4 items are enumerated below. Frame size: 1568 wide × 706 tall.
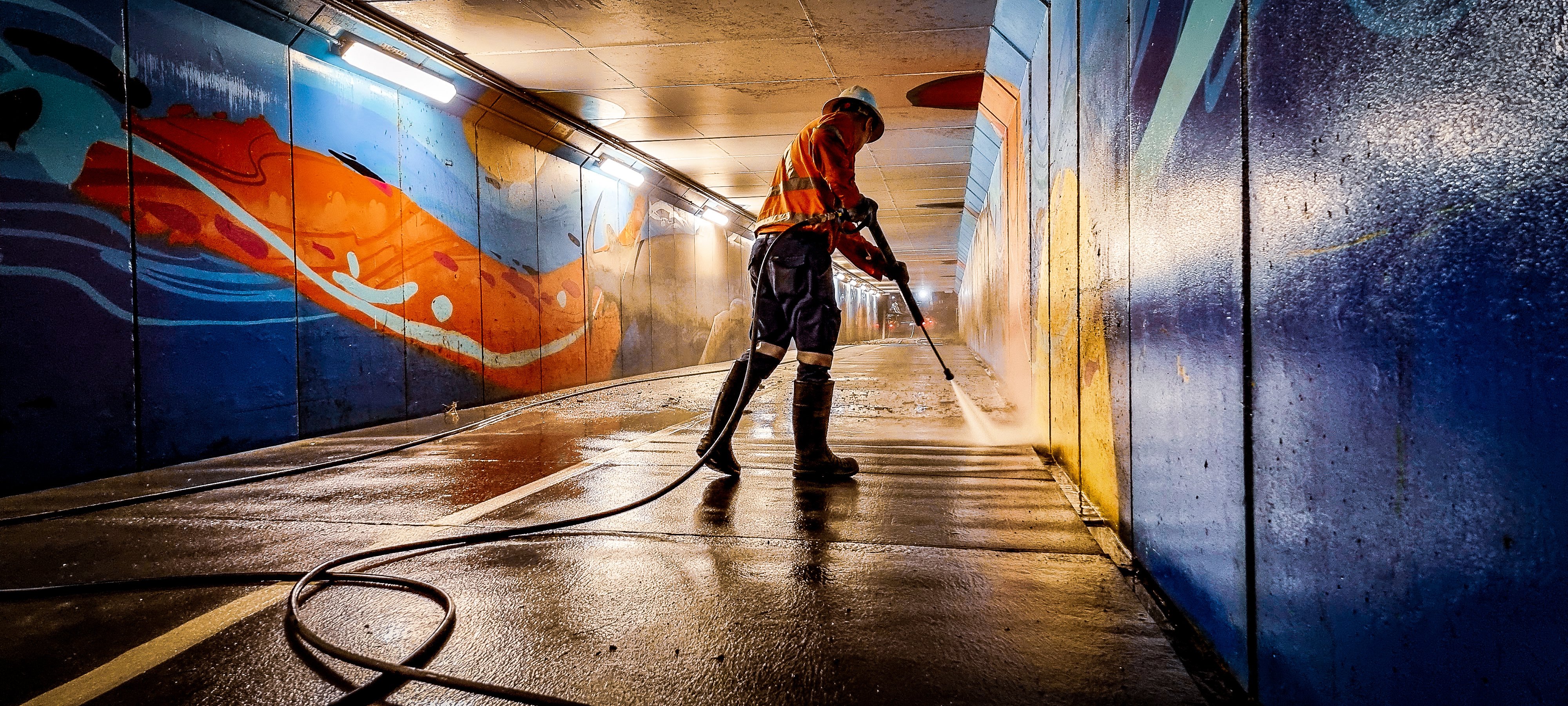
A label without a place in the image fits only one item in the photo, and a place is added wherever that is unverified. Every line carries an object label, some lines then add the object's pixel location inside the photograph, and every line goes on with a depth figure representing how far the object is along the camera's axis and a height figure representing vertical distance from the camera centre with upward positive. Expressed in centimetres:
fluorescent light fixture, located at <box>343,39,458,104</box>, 552 +235
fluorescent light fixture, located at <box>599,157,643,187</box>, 971 +257
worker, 328 +40
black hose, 143 -64
